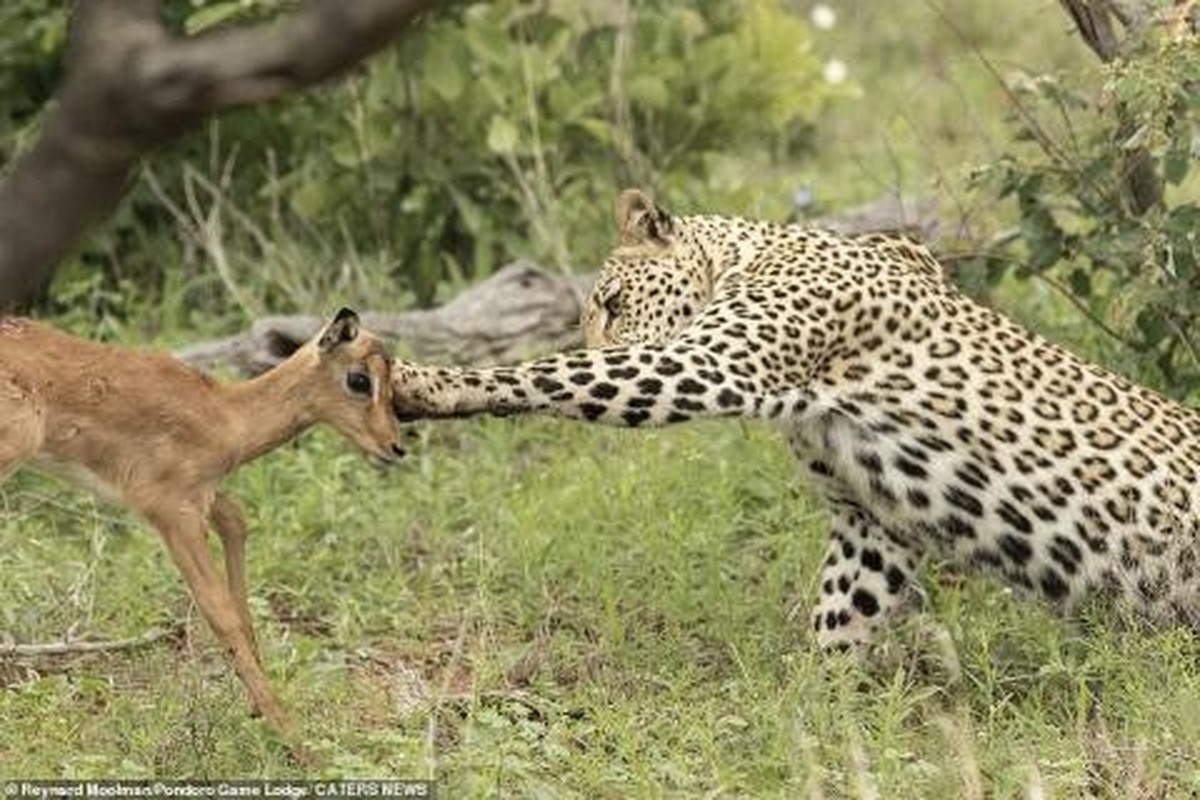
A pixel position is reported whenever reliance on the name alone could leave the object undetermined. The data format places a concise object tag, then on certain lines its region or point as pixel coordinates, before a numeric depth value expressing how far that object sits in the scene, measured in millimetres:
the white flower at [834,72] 23266
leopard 13297
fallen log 18469
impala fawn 11719
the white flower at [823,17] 27542
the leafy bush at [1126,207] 14539
